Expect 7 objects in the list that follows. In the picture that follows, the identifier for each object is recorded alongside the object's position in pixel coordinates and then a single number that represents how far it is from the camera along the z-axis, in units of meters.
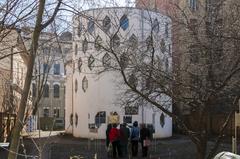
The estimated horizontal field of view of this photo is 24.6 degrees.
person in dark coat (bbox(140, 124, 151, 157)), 27.55
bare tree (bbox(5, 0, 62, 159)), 8.37
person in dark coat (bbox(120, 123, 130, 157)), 26.69
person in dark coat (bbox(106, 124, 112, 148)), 27.32
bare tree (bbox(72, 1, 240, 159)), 12.79
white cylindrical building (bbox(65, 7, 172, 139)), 45.28
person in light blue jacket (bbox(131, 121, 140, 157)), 27.77
